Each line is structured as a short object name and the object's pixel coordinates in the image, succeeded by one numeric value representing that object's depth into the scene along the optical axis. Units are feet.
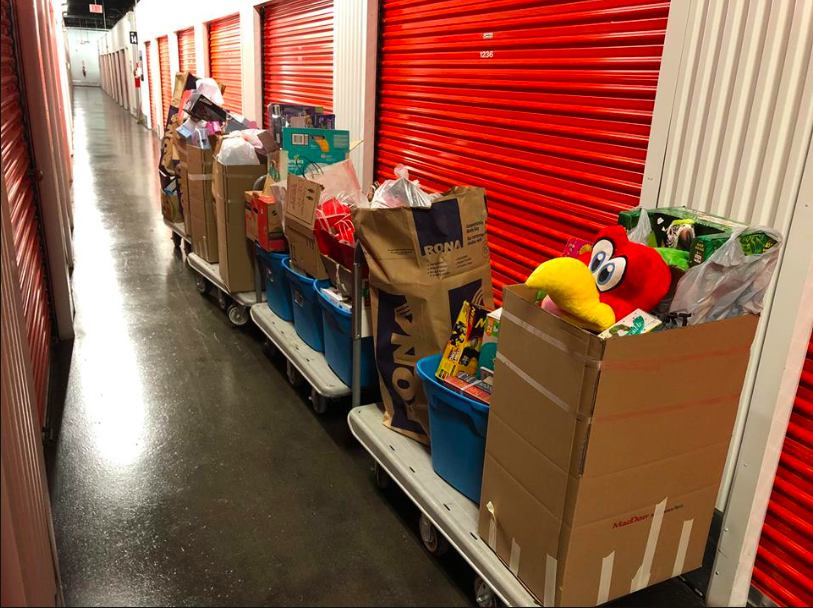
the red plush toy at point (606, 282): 4.42
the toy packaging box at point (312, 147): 11.24
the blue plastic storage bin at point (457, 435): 6.29
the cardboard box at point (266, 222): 11.19
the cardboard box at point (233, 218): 12.53
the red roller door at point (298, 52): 17.31
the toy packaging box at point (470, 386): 6.32
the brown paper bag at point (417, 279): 7.07
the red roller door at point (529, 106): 8.29
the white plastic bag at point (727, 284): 4.64
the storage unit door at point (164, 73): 44.61
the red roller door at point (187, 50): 34.37
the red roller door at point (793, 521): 6.11
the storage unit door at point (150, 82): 52.70
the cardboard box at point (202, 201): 14.06
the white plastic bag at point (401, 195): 7.90
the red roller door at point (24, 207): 8.81
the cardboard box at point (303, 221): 9.44
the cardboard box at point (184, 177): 15.63
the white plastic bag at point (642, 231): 5.57
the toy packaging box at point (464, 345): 6.84
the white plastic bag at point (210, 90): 16.28
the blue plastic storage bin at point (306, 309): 10.00
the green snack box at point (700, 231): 4.75
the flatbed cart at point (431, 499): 5.60
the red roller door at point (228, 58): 25.88
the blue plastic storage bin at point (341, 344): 8.87
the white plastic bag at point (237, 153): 12.50
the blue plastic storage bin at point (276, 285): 11.22
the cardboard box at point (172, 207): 17.69
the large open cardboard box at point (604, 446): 4.50
